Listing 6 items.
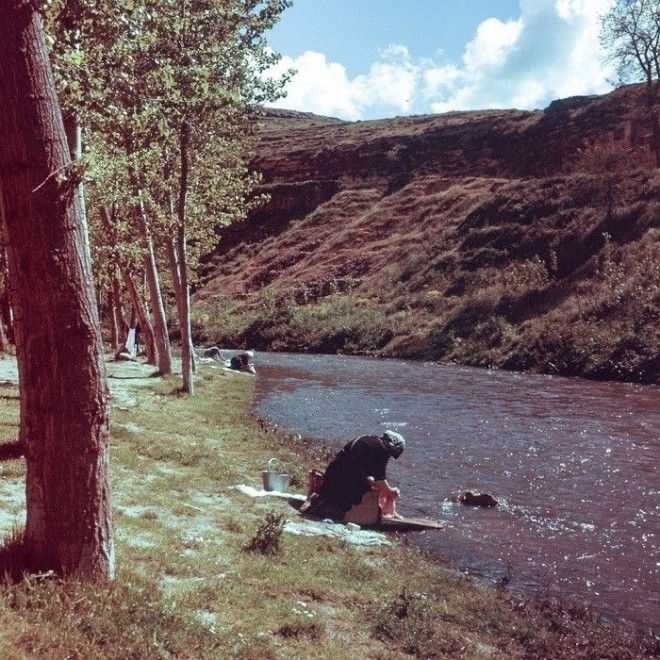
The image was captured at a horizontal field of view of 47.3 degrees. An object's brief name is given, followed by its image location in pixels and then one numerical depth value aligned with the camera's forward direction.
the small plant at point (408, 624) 6.52
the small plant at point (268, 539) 8.51
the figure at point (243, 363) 35.72
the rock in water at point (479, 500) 12.94
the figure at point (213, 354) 38.72
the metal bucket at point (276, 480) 12.32
